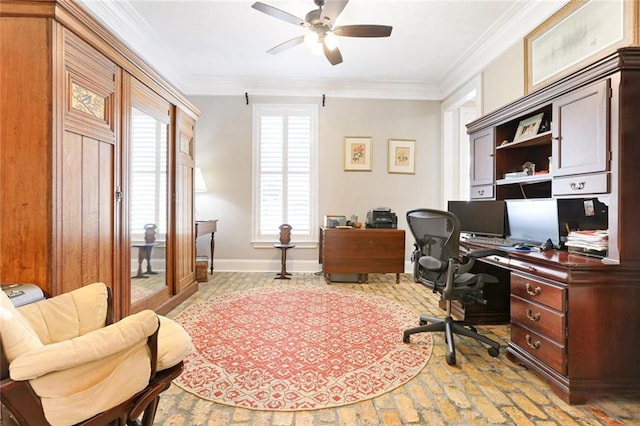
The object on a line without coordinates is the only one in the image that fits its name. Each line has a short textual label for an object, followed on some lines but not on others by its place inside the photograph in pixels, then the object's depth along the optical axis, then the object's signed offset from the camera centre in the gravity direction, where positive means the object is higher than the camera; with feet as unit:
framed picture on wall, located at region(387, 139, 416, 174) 15.30 +2.91
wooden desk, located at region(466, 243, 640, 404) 5.16 -2.06
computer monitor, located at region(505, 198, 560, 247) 7.07 -0.22
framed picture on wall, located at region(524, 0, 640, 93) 6.54 +4.49
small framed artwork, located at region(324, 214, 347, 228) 13.47 -0.42
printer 13.56 -0.32
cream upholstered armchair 2.85 -1.68
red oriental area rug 5.47 -3.29
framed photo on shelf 7.92 +2.38
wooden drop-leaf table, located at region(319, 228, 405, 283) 12.92 -1.71
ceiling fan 7.51 +5.19
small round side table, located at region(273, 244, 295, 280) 13.93 -2.26
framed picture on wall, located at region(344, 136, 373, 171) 15.19 +3.13
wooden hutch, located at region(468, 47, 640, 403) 5.17 -1.11
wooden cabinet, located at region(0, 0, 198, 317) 5.14 +1.23
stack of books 5.60 -0.58
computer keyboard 7.84 -0.80
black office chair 6.74 -1.34
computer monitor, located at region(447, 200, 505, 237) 8.95 -0.11
